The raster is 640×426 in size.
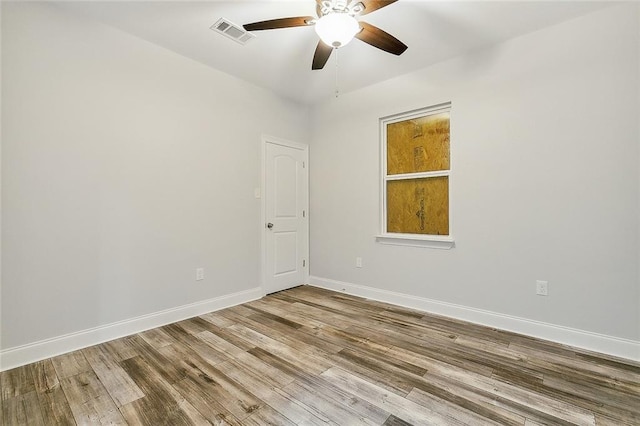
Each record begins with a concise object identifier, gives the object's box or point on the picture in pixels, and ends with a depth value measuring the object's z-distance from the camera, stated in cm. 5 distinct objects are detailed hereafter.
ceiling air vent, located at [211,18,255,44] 244
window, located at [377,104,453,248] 314
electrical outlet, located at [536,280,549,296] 250
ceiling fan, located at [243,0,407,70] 179
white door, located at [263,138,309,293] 384
